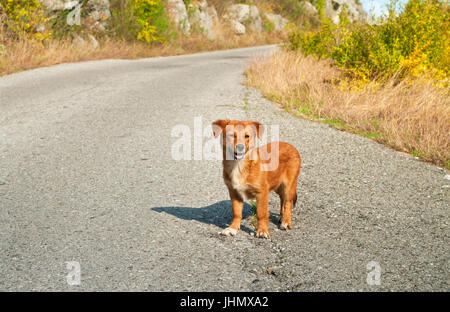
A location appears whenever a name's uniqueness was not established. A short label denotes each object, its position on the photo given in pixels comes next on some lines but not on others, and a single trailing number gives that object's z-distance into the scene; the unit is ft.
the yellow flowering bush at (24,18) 37.55
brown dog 10.61
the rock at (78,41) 45.52
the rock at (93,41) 47.54
